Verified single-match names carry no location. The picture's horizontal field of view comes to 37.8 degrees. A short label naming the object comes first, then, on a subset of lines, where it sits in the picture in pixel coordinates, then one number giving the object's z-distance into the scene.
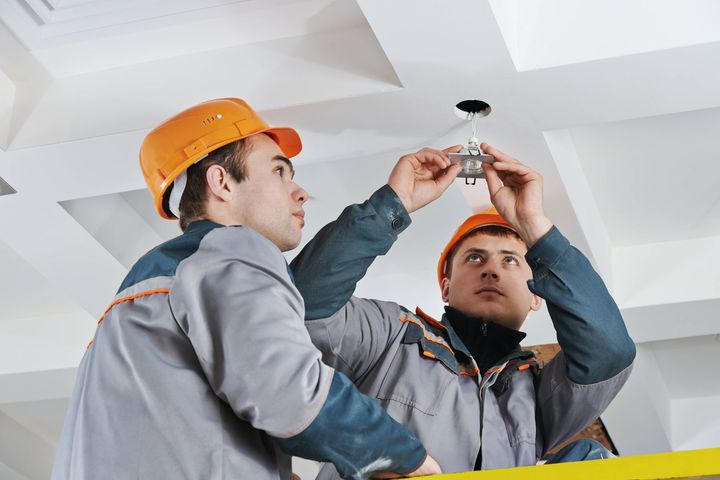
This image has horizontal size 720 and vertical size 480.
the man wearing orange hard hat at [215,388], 1.88
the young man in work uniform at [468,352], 2.52
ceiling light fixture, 2.94
